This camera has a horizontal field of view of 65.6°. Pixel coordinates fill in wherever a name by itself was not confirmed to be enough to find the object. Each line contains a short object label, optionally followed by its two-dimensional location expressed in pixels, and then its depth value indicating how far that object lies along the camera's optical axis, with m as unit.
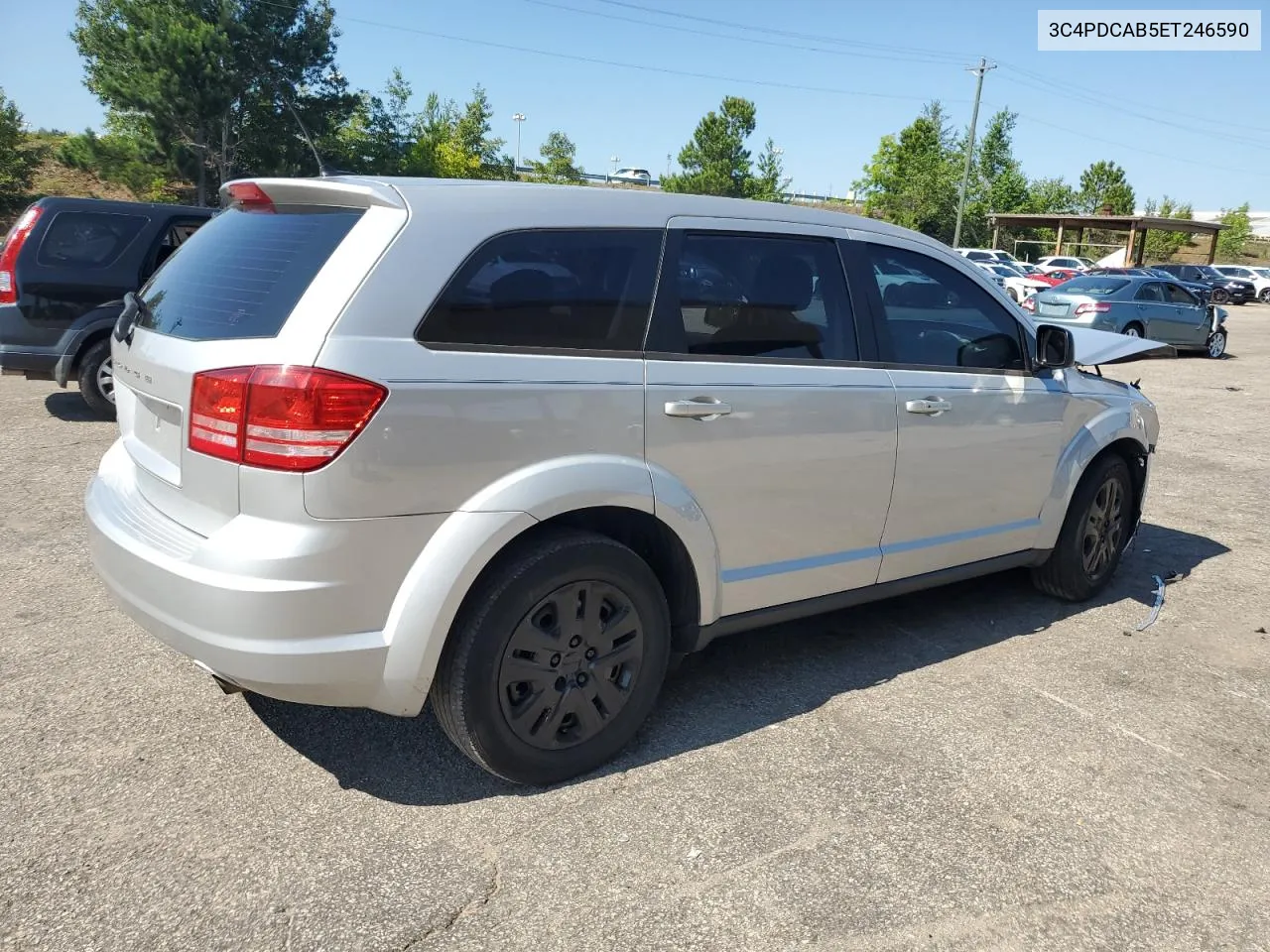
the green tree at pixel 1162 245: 62.53
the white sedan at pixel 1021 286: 28.75
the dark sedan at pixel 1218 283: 39.80
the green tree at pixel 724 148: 62.78
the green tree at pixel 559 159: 55.88
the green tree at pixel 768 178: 64.06
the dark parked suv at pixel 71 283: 8.13
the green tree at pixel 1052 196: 66.31
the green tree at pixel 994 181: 59.66
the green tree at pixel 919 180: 57.59
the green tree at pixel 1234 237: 72.31
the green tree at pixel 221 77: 40.12
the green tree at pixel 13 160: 35.22
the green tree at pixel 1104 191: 68.12
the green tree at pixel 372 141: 46.16
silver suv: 2.59
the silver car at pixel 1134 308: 17.98
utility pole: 45.67
